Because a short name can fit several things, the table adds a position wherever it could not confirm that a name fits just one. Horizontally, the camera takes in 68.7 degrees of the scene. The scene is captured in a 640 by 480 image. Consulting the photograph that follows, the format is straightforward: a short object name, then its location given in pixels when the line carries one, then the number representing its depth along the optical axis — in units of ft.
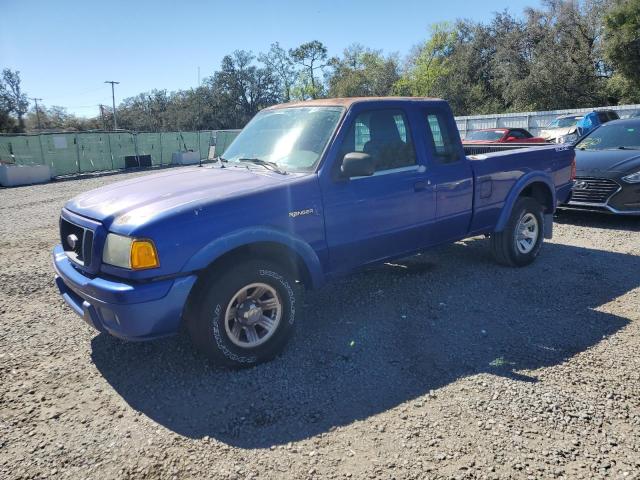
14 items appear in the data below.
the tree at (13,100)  208.53
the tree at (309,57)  231.91
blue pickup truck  10.23
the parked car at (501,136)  51.16
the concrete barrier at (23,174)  65.41
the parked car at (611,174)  24.09
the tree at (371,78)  193.18
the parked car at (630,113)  66.69
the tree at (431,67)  160.04
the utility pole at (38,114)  241.96
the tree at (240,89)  244.01
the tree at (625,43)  94.27
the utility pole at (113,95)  205.57
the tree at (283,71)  243.19
